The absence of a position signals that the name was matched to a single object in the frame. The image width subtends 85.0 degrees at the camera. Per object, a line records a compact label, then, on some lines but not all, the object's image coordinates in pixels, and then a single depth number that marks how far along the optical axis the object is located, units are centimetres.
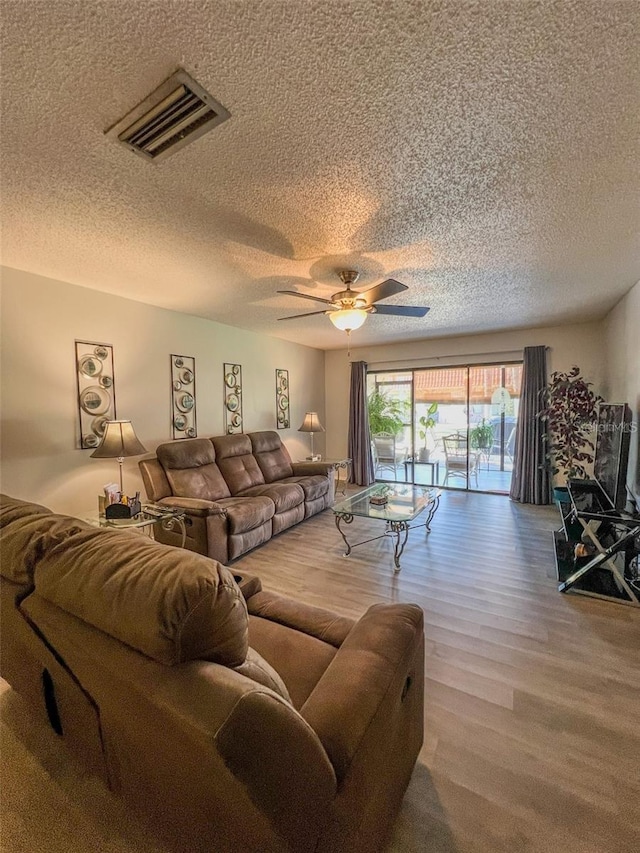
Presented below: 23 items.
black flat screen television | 265
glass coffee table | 323
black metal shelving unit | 248
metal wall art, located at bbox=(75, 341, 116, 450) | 315
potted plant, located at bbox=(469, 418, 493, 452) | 565
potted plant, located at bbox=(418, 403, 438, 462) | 602
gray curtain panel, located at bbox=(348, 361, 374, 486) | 625
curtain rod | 519
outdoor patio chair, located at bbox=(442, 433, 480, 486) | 575
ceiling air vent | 119
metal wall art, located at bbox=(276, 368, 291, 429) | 560
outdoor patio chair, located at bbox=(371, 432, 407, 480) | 635
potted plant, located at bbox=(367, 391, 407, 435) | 631
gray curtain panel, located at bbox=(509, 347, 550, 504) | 488
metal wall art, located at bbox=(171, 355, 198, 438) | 400
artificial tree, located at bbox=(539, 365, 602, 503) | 409
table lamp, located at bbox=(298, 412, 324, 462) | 557
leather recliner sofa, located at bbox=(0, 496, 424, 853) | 67
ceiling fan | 251
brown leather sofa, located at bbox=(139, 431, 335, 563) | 312
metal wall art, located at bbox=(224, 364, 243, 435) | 467
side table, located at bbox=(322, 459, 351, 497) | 497
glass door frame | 538
